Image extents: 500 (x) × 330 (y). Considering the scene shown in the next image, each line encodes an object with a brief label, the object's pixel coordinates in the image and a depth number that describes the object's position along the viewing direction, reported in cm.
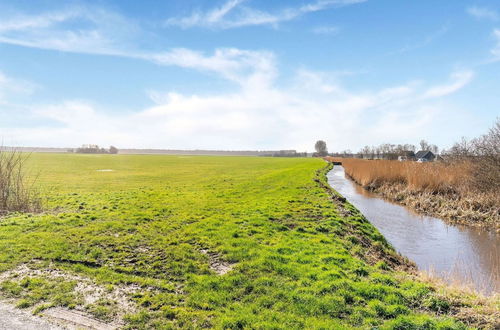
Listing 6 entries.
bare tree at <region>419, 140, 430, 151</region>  11106
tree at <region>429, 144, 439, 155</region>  11412
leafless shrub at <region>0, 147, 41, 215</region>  1312
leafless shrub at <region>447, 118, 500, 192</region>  1577
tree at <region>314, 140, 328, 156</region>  17938
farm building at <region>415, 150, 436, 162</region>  9069
